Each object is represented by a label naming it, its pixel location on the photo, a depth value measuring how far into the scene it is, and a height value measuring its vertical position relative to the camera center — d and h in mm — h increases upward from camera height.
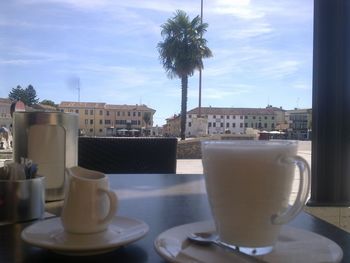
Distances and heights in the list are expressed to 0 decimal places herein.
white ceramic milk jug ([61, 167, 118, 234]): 511 -95
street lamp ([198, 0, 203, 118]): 19938 +1788
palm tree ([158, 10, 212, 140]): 18016 +3763
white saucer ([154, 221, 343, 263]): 428 -130
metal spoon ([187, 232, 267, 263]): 416 -125
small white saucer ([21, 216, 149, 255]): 460 -129
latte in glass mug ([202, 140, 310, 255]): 443 -60
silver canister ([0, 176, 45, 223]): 629 -110
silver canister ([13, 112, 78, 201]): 803 -26
